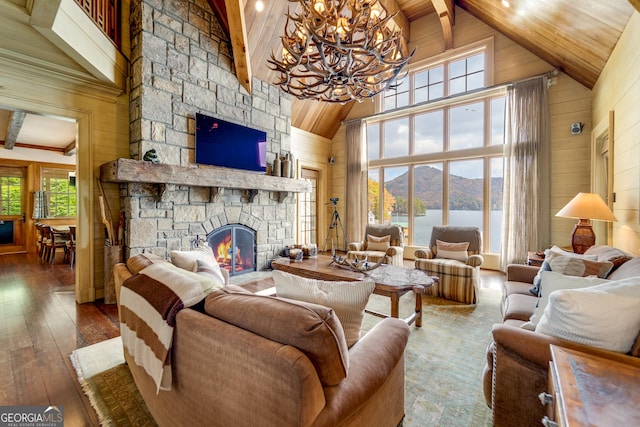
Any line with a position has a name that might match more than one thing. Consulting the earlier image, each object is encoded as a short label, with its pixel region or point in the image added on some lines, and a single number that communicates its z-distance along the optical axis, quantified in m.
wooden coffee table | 2.51
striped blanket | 1.22
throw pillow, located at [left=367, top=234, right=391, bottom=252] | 4.95
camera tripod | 7.11
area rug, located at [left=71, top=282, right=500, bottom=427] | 1.62
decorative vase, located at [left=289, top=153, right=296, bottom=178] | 5.28
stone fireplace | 3.48
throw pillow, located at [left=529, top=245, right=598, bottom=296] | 2.25
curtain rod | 4.58
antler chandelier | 2.33
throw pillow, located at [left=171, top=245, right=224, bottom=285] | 2.12
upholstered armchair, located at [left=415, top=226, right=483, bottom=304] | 3.42
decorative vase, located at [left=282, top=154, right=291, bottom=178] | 5.16
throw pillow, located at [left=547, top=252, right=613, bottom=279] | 1.99
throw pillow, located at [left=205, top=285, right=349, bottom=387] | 0.92
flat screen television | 4.10
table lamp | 2.78
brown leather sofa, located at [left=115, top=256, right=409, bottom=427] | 0.87
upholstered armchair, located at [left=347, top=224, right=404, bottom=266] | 4.68
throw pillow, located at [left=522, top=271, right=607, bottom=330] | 1.57
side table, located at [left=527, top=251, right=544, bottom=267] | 3.34
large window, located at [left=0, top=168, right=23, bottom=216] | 6.79
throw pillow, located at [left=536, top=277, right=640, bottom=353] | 1.13
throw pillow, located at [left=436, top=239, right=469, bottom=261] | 4.02
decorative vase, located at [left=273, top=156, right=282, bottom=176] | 5.04
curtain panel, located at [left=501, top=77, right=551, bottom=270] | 4.61
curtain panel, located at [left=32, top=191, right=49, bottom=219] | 6.95
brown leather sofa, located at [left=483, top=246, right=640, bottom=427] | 1.21
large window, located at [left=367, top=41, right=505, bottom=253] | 5.30
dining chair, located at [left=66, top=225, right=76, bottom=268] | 5.23
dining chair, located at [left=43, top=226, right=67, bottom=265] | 5.43
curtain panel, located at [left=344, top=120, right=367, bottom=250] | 6.81
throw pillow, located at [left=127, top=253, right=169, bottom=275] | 1.82
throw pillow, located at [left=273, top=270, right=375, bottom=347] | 1.35
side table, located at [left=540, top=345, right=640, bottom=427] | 0.78
